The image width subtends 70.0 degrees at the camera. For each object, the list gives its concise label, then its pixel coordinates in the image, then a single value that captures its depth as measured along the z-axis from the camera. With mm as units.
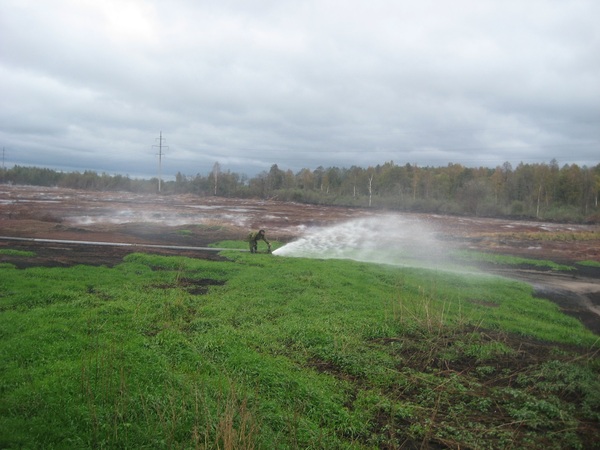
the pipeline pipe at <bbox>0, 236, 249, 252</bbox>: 23944
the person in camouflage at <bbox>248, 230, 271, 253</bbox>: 22547
